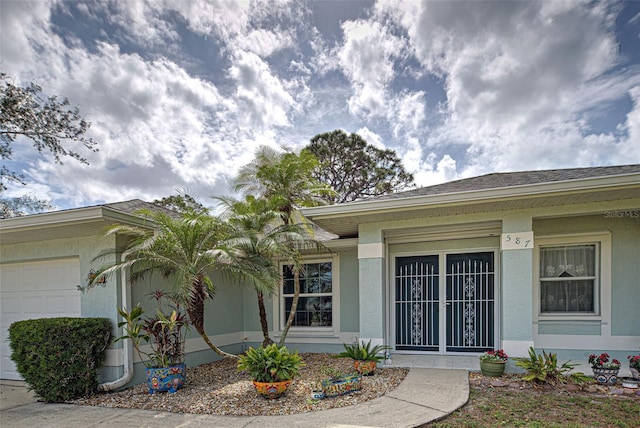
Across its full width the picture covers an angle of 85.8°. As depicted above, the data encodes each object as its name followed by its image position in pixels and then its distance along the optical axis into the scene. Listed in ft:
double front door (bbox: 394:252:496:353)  23.45
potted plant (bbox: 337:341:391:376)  19.38
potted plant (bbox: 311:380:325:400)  15.75
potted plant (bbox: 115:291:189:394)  17.92
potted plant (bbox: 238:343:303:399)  15.97
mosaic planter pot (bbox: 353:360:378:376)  19.35
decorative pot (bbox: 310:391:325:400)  15.74
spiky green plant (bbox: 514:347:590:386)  16.60
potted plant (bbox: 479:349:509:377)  18.49
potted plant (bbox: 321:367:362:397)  15.97
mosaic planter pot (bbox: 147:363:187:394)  17.85
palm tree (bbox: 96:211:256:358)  18.29
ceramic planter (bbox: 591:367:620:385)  17.11
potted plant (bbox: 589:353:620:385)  17.10
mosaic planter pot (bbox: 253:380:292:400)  15.85
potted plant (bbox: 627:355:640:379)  17.01
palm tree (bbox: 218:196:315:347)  20.47
